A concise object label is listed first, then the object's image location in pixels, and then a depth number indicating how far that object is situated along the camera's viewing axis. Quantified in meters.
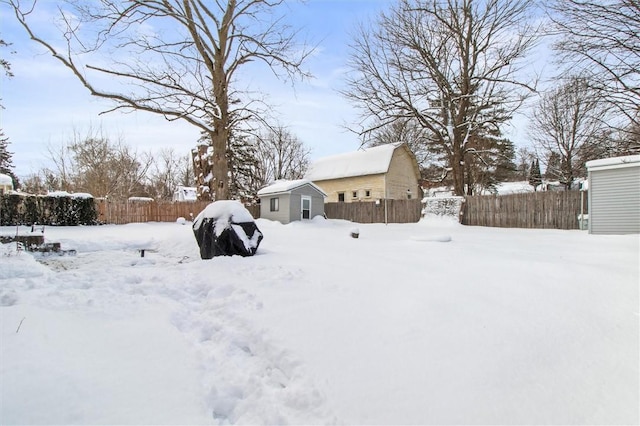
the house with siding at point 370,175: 22.75
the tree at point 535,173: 23.62
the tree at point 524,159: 23.37
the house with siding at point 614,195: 8.30
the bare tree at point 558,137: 17.97
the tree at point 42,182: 22.42
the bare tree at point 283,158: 32.15
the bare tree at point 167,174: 30.85
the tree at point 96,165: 20.03
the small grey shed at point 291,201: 18.08
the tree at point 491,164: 21.19
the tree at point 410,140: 27.11
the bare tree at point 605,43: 7.05
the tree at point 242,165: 25.14
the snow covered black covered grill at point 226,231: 5.64
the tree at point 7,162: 27.61
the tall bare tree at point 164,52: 9.66
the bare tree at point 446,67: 14.64
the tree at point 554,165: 20.59
